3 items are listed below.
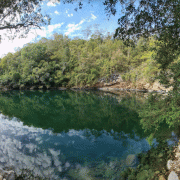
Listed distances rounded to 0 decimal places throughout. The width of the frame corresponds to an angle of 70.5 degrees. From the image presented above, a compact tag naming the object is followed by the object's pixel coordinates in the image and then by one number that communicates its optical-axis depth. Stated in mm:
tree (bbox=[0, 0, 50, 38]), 5155
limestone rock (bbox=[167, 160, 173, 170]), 2762
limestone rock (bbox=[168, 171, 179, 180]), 2191
